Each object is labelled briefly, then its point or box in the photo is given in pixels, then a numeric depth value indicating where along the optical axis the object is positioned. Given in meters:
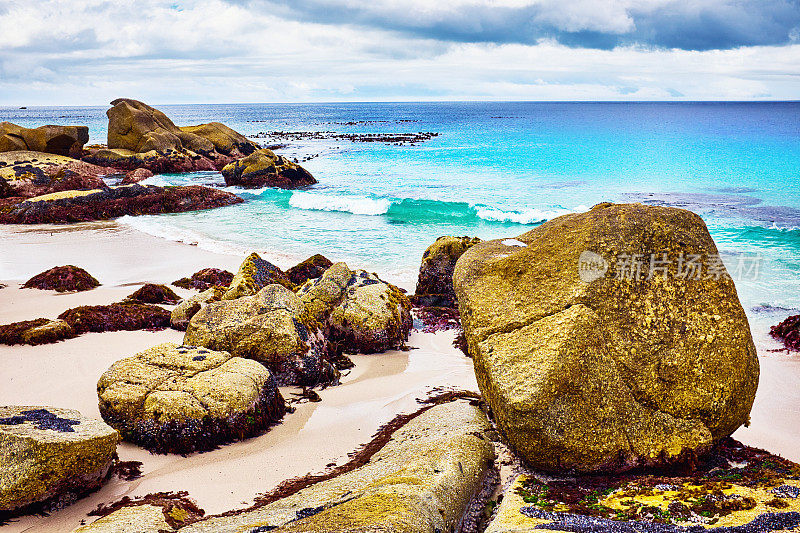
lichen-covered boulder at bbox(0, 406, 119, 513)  4.70
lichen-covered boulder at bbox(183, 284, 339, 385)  7.62
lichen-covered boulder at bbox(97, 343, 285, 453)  5.98
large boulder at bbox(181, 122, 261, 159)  44.03
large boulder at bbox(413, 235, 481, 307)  11.86
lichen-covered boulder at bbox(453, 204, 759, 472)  4.90
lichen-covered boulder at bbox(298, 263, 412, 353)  9.23
